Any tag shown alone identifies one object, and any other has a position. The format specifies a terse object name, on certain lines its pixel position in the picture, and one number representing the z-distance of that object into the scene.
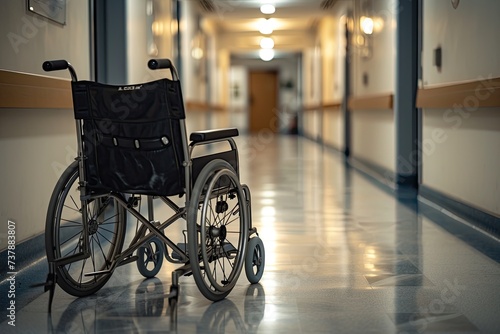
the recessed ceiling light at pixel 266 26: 15.78
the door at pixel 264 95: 28.67
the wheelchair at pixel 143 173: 2.67
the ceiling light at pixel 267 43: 19.47
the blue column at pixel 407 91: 6.98
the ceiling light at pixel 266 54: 21.96
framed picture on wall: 3.64
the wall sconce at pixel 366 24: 8.94
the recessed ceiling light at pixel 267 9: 13.26
